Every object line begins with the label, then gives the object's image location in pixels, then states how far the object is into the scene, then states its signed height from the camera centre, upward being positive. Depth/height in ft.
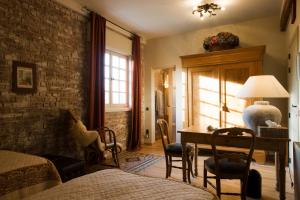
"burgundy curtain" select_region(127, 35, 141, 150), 16.60 +0.24
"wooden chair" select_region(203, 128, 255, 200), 6.81 -2.07
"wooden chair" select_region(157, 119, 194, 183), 9.66 -2.24
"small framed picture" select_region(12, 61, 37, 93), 9.18 +1.23
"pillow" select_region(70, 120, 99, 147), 10.41 -1.52
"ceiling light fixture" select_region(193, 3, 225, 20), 11.79 +5.51
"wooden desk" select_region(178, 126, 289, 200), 7.06 -1.39
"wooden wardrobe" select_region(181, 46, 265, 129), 13.24 +1.43
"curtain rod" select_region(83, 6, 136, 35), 12.57 +5.73
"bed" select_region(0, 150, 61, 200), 5.87 -2.13
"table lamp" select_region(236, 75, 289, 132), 7.82 +0.31
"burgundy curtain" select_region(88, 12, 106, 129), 12.76 +1.82
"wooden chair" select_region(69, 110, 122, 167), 10.68 -2.30
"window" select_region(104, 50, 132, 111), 15.12 +1.77
